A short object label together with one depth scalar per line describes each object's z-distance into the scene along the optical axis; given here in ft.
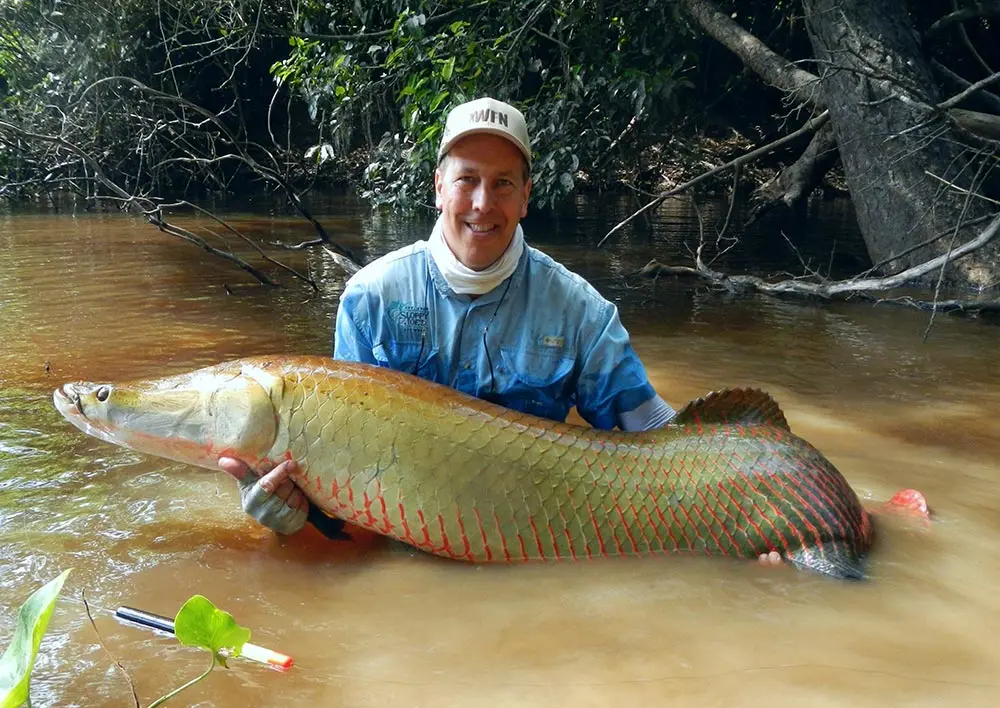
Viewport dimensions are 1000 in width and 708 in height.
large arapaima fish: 8.13
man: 9.58
